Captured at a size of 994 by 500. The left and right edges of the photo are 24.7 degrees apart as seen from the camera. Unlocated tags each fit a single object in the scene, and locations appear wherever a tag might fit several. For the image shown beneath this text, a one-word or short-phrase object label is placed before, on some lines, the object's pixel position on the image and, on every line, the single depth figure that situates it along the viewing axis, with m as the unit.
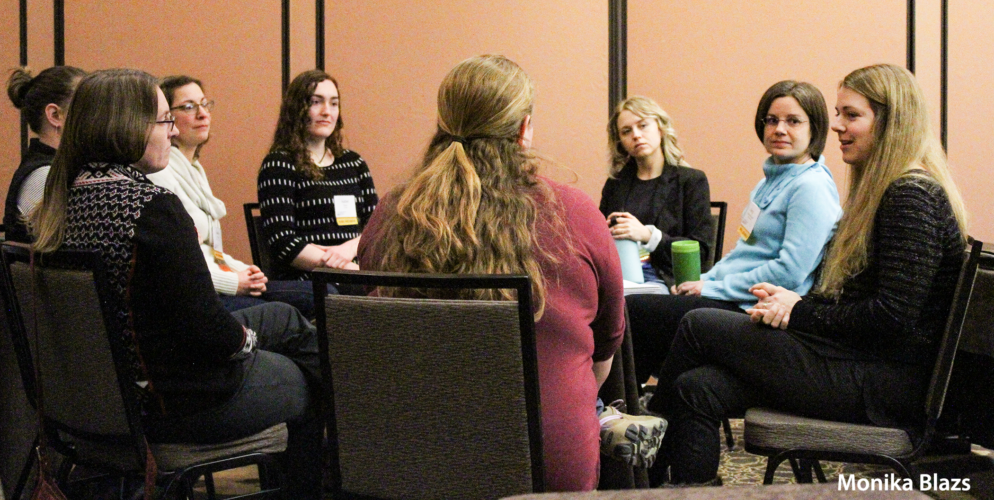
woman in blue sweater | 5.89
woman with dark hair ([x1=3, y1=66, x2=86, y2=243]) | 5.91
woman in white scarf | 6.24
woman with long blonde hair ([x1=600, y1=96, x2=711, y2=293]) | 6.61
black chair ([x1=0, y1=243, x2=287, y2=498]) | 5.21
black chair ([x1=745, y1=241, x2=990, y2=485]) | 5.31
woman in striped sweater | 6.54
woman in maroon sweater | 5.04
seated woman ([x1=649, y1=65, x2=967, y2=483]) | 5.37
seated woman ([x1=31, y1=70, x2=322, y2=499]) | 5.23
